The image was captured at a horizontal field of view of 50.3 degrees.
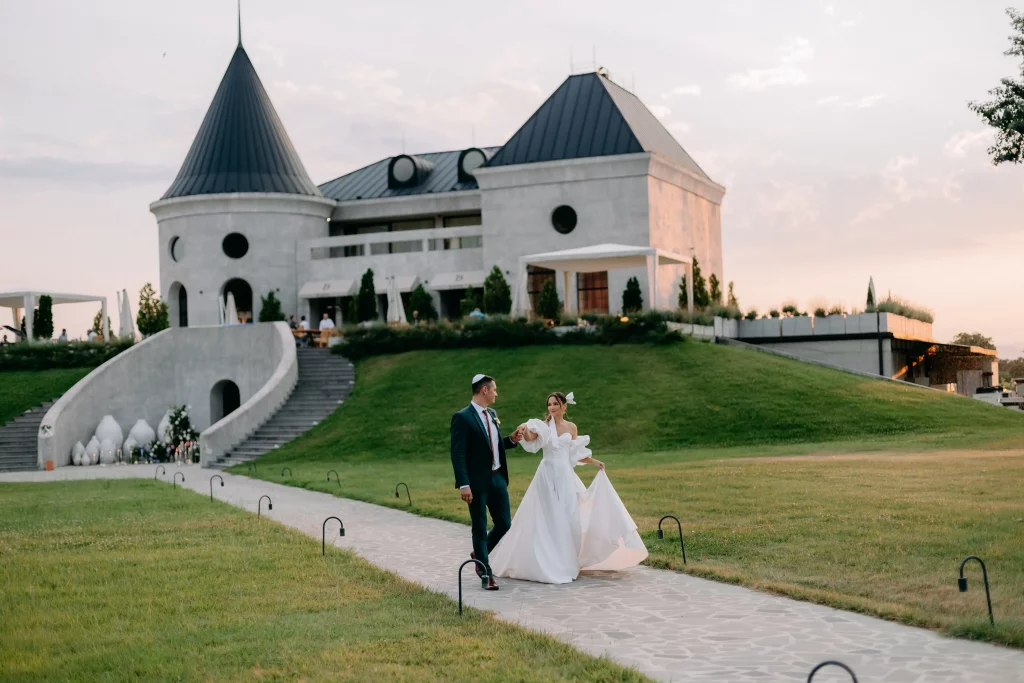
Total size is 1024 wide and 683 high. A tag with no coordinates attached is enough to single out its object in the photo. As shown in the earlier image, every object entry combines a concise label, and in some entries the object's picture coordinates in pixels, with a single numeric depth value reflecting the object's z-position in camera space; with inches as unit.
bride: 441.4
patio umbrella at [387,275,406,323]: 1654.4
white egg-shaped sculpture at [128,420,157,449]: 1496.1
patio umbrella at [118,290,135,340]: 1737.2
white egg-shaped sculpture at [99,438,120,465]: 1437.0
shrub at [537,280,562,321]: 1627.7
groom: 434.3
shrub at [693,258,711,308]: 1792.6
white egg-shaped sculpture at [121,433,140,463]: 1465.3
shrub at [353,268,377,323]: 1850.4
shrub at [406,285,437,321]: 1831.6
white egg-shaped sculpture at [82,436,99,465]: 1433.9
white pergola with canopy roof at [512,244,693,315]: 1482.5
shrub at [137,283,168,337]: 1898.4
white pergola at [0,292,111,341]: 1824.6
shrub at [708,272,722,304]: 1904.5
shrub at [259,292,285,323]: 1904.5
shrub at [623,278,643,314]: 1678.2
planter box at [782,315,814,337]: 1644.9
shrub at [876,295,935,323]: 1626.5
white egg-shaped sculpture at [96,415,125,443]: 1470.2
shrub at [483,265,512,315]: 1738.4
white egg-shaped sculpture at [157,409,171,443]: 1518.2
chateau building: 1801.2
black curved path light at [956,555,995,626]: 342.0
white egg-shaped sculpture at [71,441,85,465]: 1438.2
